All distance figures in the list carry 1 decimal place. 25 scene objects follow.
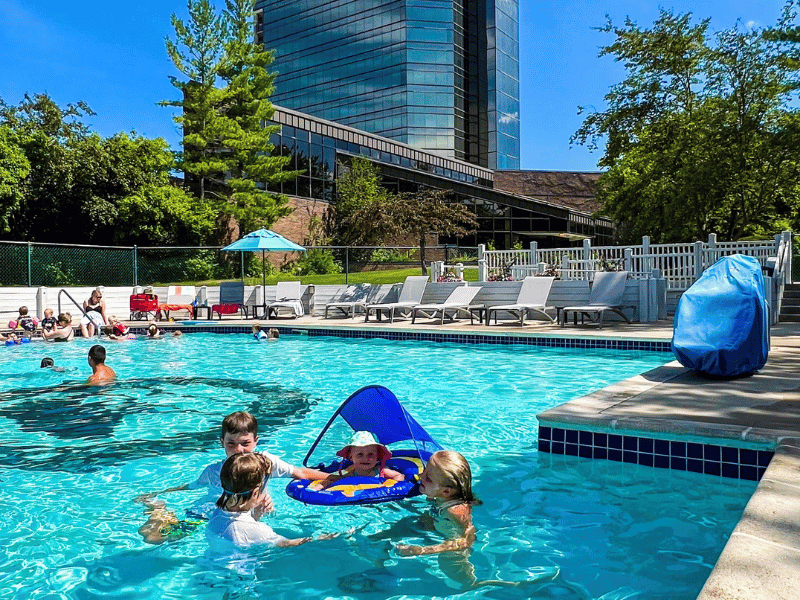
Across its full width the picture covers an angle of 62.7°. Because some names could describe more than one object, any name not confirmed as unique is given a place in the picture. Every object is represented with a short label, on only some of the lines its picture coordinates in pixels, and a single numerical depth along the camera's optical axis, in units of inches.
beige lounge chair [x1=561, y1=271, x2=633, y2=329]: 524.4
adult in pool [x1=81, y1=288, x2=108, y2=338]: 564.1
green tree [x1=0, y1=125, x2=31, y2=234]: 892.6
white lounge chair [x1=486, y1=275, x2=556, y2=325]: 546.9
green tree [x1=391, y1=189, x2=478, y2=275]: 847.1
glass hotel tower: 1943.9
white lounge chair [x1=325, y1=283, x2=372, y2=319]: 684.1
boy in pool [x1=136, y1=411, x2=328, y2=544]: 139.3
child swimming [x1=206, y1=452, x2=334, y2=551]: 125.0
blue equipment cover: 228.8
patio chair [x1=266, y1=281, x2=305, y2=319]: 696.1
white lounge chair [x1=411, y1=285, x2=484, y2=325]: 574.2
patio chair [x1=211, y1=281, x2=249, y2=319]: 713.0
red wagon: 666.2
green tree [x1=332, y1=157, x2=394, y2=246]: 995.9
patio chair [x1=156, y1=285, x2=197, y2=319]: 732.0
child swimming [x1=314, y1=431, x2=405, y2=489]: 155.9
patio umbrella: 671.8
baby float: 140.9
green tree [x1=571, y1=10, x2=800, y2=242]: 759.7
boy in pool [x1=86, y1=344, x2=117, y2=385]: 312.5
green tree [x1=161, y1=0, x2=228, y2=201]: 1032.8
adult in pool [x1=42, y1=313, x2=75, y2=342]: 507.8
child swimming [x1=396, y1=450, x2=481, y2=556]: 134.6
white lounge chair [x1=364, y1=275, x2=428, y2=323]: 641.0
